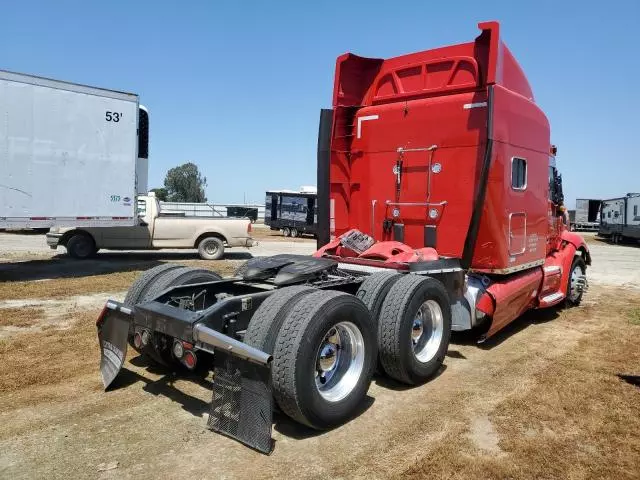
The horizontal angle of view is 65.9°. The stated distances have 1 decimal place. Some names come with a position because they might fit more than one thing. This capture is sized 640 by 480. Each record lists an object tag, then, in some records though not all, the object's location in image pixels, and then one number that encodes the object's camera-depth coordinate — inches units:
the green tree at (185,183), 3624.5
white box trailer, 420.5
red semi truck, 138.8
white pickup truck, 564.1
